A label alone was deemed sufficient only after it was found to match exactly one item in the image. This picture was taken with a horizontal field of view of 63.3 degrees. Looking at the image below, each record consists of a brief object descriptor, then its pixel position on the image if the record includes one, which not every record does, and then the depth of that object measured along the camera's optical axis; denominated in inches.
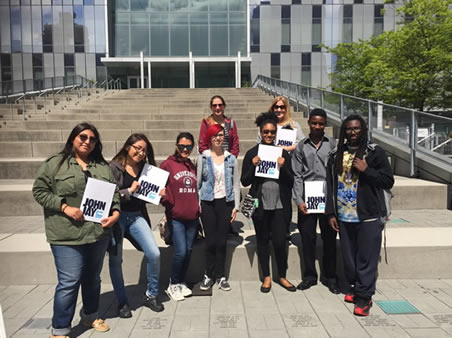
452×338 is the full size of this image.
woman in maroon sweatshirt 166.1
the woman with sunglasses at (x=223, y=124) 216.5
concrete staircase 193.5
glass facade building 1571.1
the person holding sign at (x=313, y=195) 174.1
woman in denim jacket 175.6
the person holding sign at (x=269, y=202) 176.2
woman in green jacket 127.6
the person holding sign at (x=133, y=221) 154.0
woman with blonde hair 220.5
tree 766.5
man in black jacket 156.7
